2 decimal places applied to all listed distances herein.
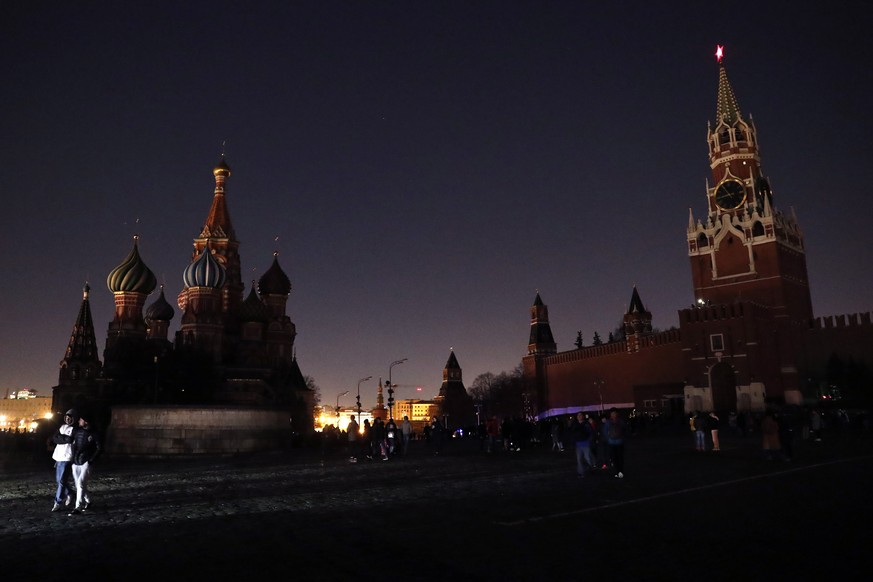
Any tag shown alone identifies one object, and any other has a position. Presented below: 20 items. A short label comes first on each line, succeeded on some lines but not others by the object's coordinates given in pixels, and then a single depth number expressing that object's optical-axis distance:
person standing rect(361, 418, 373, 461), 22.96
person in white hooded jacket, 9.67
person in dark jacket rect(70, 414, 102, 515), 9.63
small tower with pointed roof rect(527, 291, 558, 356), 91.81
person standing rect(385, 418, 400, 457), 21.86
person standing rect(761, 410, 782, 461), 15.87
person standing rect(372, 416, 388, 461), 21.12
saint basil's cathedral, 51.75
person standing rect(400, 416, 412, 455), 23.14
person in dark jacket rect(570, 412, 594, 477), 13.26
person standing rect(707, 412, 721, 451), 18.97
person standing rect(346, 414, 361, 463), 21.20
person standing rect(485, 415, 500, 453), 22.56
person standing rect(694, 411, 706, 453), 19.39
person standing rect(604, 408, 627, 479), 12.52
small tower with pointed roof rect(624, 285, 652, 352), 83.06
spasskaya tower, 62.41
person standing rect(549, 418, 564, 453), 22.05
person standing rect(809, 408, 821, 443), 25.17
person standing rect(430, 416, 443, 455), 23.77
